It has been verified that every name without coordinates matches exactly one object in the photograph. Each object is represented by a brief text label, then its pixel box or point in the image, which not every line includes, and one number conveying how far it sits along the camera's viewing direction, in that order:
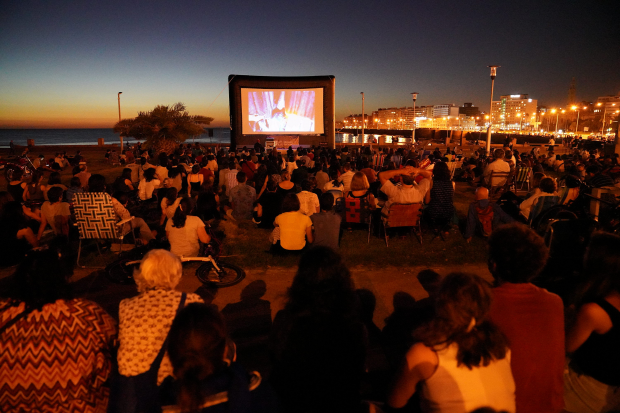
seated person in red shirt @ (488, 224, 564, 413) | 1.90
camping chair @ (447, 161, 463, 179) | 12.80
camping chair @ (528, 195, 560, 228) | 5.92
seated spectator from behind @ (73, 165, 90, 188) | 8.90
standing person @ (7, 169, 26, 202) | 7.36
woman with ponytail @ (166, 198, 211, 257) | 4.52
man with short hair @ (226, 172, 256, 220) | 7.62
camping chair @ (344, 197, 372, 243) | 6.71
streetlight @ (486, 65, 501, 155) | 17.69
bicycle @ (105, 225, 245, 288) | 4.63
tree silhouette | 19.31
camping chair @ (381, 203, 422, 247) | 6.00
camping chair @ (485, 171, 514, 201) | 9.02
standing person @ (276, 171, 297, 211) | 7.56
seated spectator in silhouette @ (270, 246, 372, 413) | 2.06
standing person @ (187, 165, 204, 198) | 8.53
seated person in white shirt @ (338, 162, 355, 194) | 8.23
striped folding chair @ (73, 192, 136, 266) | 5.07
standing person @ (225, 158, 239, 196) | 8.79
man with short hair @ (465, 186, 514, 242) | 5.98
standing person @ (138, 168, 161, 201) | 7.88
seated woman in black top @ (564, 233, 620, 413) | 1.92
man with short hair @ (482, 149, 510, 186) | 9.20
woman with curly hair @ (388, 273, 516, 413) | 1.62
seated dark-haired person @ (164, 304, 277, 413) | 1.46
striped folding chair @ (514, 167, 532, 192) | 10.80
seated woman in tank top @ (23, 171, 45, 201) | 7.51
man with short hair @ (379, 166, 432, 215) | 6.35
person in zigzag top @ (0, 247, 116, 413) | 1.91
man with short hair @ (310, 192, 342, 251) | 4.91
